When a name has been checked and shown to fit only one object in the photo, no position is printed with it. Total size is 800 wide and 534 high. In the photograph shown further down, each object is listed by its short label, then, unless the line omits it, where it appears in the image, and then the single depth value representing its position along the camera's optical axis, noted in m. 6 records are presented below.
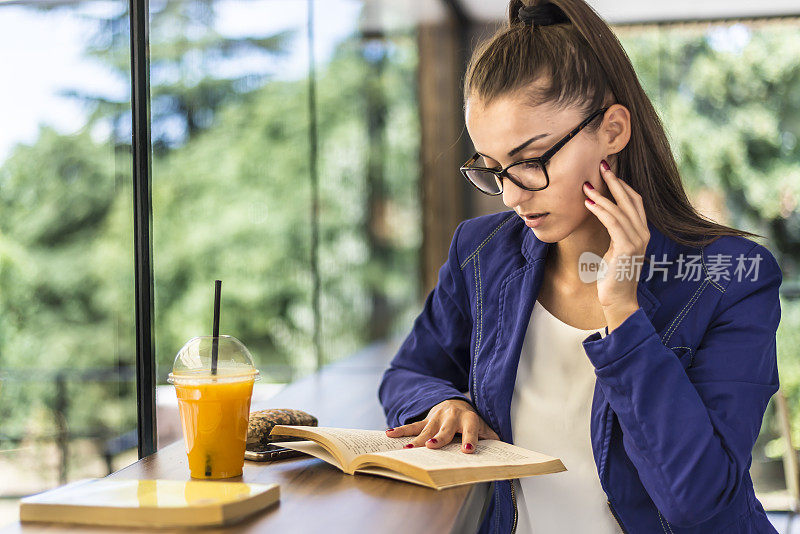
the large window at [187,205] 1.18
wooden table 0.85
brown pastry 1.16
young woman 1.05
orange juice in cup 0.98
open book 0.96
